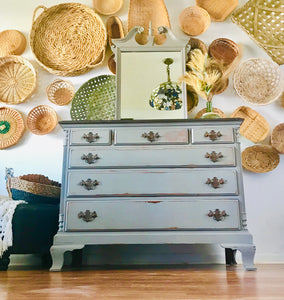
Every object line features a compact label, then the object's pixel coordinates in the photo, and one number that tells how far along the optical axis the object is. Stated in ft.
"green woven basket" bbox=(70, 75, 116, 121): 8.21
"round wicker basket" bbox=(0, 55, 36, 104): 8.41
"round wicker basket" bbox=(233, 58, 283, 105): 7.93
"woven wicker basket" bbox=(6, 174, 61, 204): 6.27
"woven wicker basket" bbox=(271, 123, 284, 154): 7.57
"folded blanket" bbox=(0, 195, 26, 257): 5.36
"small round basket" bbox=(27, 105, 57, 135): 8.09
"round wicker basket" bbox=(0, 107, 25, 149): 8.07
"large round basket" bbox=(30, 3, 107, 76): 8.42
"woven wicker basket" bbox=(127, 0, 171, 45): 8.47
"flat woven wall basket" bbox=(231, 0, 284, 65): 8.20
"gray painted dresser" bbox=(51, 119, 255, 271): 5.32
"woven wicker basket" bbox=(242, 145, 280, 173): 7.52
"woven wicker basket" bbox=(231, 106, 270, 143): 7.76
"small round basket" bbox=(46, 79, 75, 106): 8.27
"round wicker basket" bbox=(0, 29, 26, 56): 8.63
